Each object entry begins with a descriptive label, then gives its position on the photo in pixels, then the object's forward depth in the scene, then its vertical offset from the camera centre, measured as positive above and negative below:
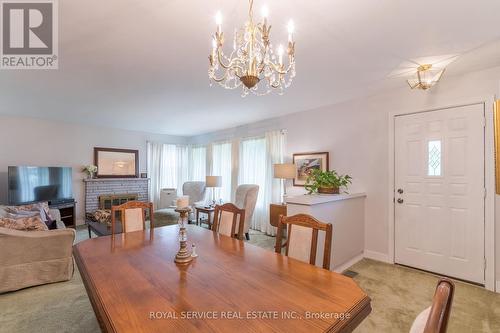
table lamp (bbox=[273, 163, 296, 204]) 4.17 -0.10
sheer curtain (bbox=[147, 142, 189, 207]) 6.64 -0.03
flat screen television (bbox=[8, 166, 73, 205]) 4.35 -0.36
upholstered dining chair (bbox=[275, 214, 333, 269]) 1.50 -0.50
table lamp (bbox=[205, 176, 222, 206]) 5.60 -0.38
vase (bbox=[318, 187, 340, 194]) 3.14 -0.33
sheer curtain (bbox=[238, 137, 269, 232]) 5.13 -0.09
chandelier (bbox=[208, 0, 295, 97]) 1.36 +0.70
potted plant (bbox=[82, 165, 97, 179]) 5.45 -0.09
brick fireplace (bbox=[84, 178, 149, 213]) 5.48 -0.57
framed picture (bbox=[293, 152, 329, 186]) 4.09 +0.03
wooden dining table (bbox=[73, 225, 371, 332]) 0.88 -0.59
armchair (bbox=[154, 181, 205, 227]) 6.15 -0.73
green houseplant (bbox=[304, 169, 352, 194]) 3.15 -0.24
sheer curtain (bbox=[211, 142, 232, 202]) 6.11 -0.01
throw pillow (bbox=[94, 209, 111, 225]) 4.36 -0.95
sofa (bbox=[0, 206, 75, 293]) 2.45 -1.00
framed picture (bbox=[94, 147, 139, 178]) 5.75 +0.10
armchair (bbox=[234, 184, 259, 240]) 4.37 -0.67
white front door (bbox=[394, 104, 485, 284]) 2.73 -0.33
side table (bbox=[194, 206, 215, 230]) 4.79 -0.92
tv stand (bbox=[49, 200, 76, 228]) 4.87 -0.98
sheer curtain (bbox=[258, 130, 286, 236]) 4.79 -0.01
